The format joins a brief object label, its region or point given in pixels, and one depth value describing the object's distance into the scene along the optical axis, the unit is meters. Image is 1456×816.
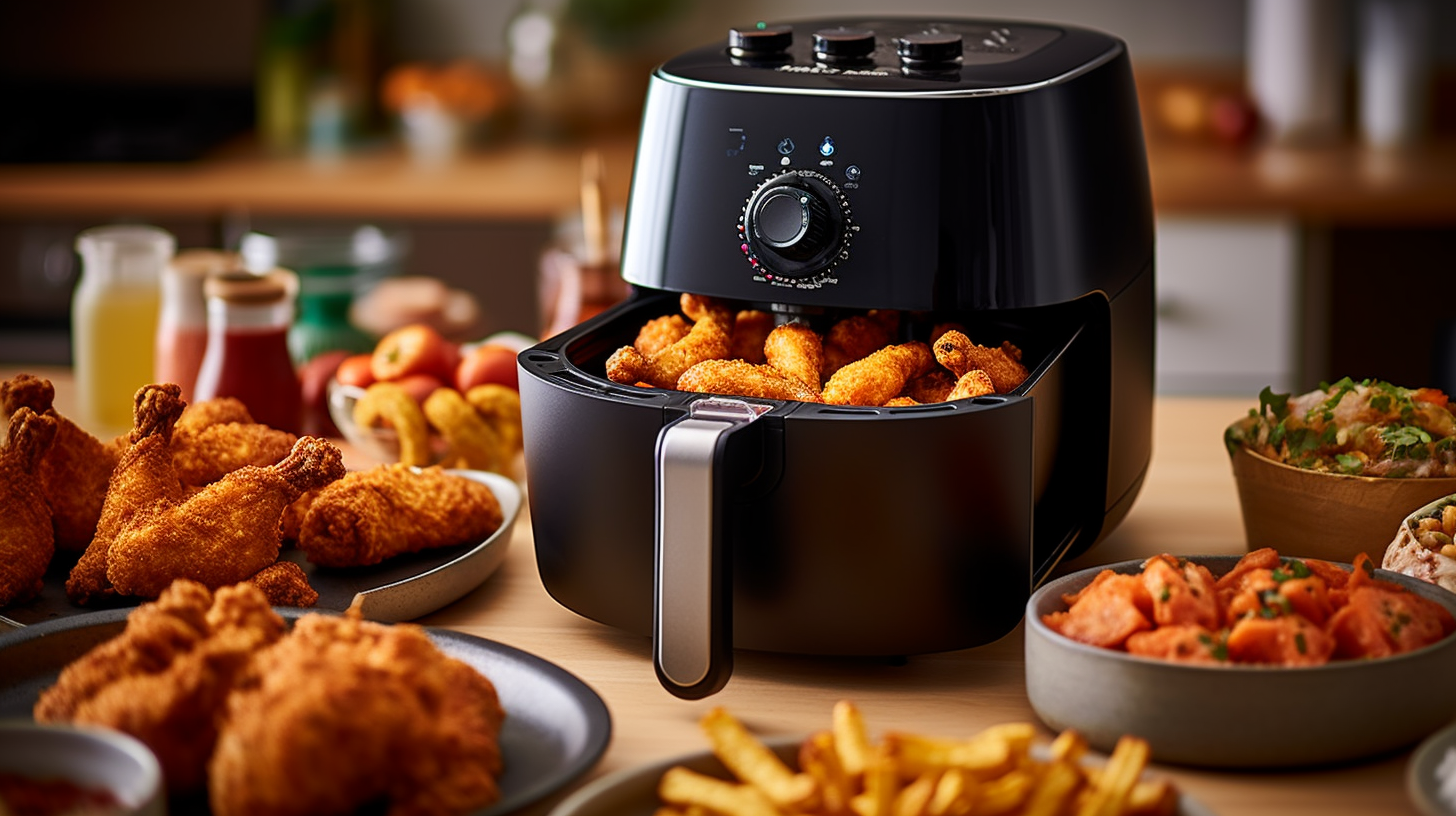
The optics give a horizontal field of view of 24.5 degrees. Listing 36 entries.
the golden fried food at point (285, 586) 1.59
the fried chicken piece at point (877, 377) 1.59
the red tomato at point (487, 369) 1.91
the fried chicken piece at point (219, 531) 1.59
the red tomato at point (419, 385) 1.89
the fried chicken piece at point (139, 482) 1.61
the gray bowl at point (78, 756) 1.35
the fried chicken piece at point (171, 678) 1.41
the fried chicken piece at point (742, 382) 1.59
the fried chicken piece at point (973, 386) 1.57
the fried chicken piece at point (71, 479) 1.67
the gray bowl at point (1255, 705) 1.44
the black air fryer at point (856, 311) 1.52
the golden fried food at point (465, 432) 1.86
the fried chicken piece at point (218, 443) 1.71
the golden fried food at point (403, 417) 1.85
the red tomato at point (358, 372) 1.93
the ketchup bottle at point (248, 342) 1.88
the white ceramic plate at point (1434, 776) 1.38
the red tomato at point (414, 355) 1.92
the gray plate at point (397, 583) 1.62
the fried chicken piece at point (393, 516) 1.65
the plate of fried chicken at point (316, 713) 1.37
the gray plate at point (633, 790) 1.40
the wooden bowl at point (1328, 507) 1.62
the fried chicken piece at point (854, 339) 1.66
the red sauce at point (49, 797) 1.36
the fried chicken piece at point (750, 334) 1.68
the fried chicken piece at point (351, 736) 1.37
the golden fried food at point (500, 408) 1.88
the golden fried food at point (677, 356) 1.62
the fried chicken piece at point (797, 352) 1.62
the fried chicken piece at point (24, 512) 1.61
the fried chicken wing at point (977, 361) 1.60
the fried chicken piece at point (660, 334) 1.66
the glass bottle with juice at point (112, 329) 2.00
